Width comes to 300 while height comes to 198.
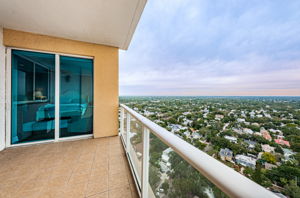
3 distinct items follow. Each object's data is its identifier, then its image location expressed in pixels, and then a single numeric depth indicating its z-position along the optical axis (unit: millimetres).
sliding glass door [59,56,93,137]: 3016
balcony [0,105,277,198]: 475
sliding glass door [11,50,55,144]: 2648
